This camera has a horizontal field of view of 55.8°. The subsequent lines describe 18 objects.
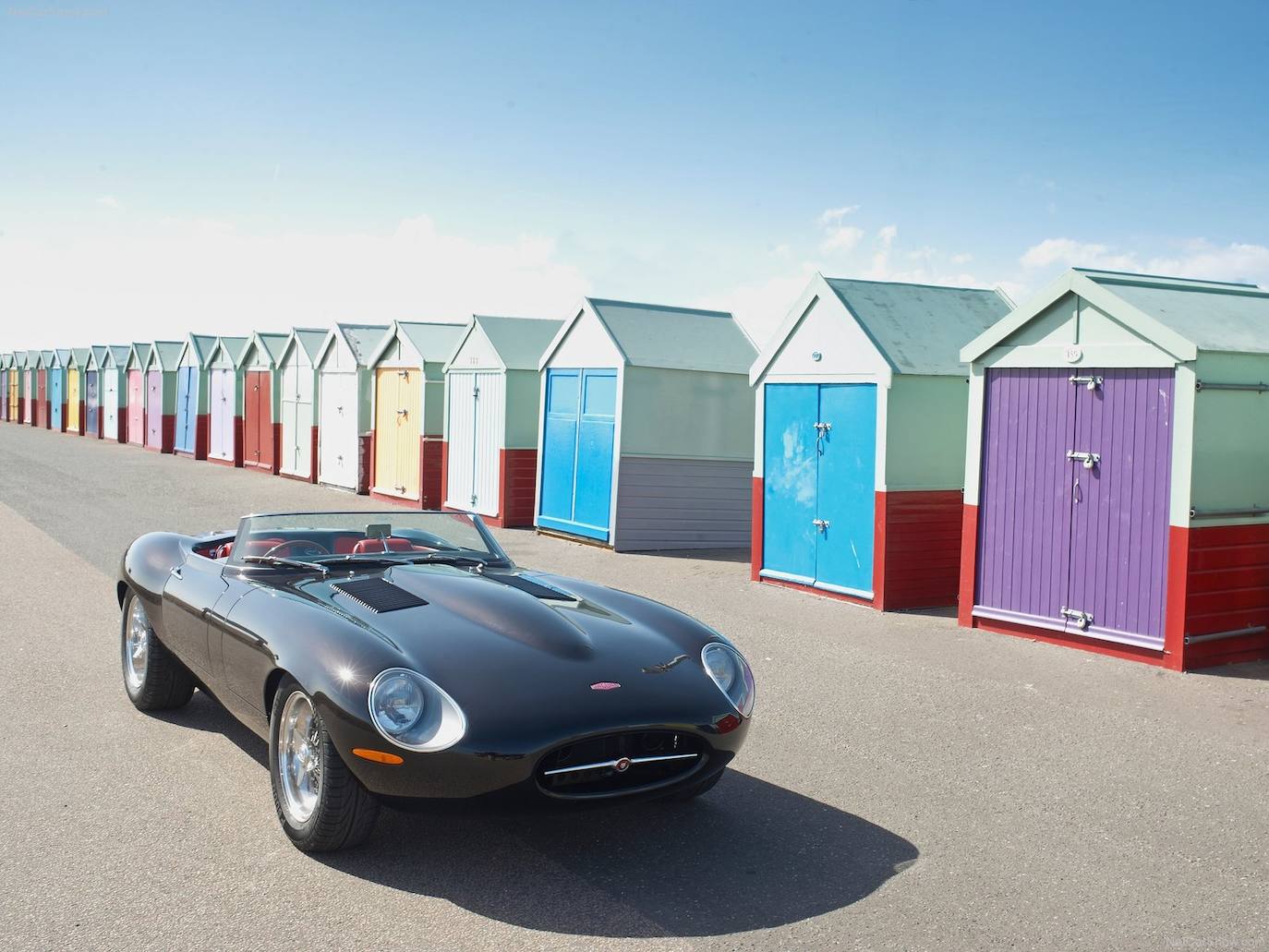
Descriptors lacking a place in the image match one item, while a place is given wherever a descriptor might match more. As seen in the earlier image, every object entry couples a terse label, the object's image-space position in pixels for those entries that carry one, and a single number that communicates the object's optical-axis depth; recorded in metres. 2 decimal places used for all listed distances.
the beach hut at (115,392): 43.12
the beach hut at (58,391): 52.09
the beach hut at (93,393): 46.09
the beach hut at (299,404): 26.30
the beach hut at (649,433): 15.88
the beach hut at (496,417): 18.86
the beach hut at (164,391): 37.43
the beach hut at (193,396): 34.25
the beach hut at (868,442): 11.44
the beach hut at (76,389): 49.09
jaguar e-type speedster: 4.20
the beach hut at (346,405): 23.73
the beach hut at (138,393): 39.94
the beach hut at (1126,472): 8.69
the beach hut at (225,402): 31.30
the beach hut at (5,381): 64.94
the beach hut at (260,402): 28.73
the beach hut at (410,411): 21.33
